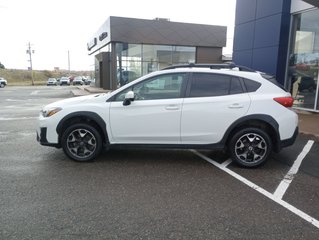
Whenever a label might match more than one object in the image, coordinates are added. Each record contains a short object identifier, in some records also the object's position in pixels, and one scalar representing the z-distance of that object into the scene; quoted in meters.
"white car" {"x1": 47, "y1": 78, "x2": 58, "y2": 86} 54.38
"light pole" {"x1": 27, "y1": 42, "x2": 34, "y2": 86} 68.75
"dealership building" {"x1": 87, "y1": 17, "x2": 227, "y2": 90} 25.61
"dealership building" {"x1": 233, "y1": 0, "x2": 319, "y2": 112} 10.99
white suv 5.20
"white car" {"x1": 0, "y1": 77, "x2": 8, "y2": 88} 43.69
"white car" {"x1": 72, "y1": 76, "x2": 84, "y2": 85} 54.41
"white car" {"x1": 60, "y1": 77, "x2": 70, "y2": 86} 54.34
